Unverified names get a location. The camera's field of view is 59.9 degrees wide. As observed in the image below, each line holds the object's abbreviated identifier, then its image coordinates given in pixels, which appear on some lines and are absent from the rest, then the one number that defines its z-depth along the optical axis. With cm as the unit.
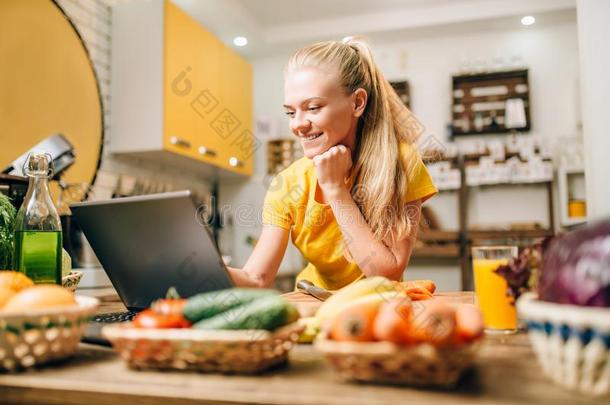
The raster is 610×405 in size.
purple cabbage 53
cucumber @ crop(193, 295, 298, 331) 63
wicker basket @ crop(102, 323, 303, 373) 60
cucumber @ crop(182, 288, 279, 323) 67
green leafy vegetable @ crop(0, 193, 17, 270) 106
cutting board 96
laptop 80
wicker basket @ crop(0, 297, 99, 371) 64
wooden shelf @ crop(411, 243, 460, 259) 391
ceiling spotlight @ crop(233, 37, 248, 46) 413
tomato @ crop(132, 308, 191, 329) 65
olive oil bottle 101
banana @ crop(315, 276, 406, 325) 77
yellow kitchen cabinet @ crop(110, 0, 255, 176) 302
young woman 137
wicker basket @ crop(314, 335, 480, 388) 53
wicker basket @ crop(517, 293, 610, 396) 50
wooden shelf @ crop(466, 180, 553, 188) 386
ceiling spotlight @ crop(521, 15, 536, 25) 383
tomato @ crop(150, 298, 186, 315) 68
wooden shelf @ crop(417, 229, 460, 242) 394
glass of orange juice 90
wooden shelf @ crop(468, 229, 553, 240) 379
